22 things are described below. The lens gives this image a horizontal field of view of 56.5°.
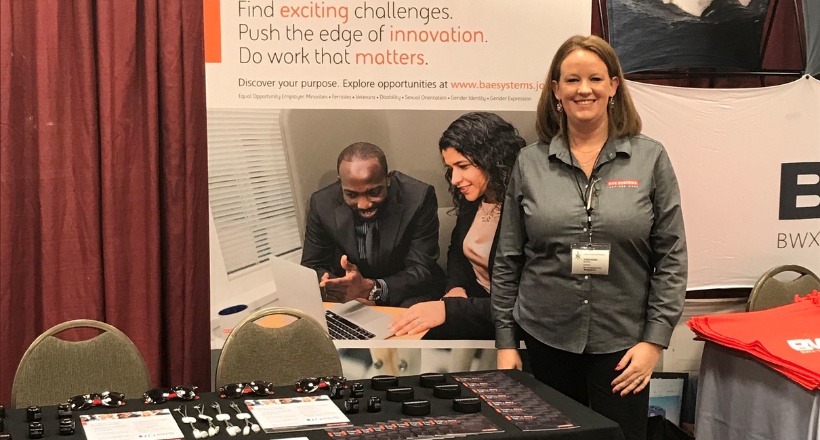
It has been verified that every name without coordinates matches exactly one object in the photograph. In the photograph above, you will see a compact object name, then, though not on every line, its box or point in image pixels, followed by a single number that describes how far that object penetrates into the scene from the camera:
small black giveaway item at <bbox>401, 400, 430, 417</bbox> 1.69
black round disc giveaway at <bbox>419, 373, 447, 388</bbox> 1.90
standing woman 2.06
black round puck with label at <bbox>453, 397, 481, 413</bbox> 1.71
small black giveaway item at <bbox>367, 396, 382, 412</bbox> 1.70
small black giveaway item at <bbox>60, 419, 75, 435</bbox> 1.53
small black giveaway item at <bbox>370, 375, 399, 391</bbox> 1.86
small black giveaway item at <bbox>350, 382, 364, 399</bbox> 1.80
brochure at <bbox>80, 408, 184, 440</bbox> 1.54
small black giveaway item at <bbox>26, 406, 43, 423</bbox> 1.61
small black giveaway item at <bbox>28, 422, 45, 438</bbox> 1.50
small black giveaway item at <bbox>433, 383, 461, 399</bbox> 1.82
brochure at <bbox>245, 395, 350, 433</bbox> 1.61
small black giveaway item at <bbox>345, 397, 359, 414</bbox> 1.70
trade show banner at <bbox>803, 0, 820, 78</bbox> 2.91
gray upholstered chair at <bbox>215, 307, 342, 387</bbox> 2.25
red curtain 2.55
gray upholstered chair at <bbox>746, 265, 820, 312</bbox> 2.96
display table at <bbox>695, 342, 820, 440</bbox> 2.28
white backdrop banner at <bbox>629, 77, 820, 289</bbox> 2.90
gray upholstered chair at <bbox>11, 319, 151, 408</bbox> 2.07
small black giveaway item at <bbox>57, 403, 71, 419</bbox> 1.63
